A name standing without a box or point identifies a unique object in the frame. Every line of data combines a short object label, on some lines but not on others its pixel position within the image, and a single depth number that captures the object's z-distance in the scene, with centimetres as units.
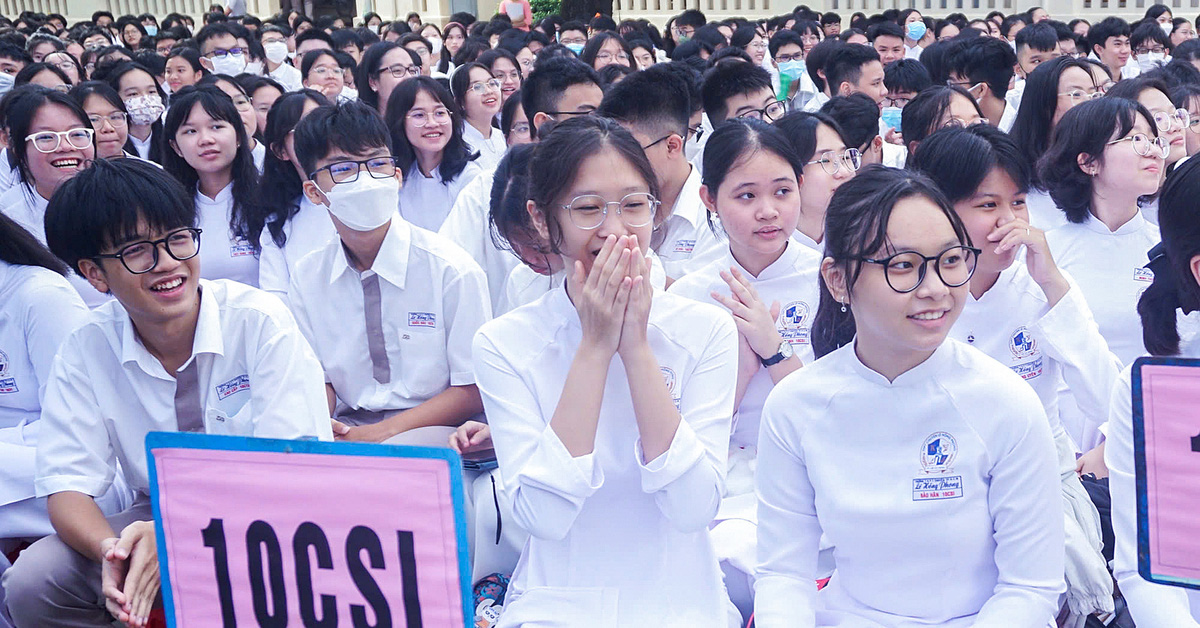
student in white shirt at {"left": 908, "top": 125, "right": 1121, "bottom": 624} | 273
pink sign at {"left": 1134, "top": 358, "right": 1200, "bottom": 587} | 171
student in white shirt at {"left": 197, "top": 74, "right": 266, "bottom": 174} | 555
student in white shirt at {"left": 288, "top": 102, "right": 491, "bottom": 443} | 329
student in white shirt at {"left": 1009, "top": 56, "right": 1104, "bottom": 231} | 466
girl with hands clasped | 212
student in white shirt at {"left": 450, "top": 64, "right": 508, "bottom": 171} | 597
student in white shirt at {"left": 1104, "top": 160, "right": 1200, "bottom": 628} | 189
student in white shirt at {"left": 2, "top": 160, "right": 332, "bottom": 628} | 252
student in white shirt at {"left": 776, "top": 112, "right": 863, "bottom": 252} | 355
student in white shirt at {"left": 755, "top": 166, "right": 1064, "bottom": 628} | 197
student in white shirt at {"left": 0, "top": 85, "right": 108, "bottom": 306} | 450
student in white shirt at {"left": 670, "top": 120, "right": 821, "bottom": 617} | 282
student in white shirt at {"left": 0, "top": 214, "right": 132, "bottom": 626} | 294
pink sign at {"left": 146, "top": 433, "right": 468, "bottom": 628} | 177
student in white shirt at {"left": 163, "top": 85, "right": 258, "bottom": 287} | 444
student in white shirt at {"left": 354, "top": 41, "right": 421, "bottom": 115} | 686
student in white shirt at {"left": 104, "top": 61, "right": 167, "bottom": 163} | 634
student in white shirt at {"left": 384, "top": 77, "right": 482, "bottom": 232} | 500
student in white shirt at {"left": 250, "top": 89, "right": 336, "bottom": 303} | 421
